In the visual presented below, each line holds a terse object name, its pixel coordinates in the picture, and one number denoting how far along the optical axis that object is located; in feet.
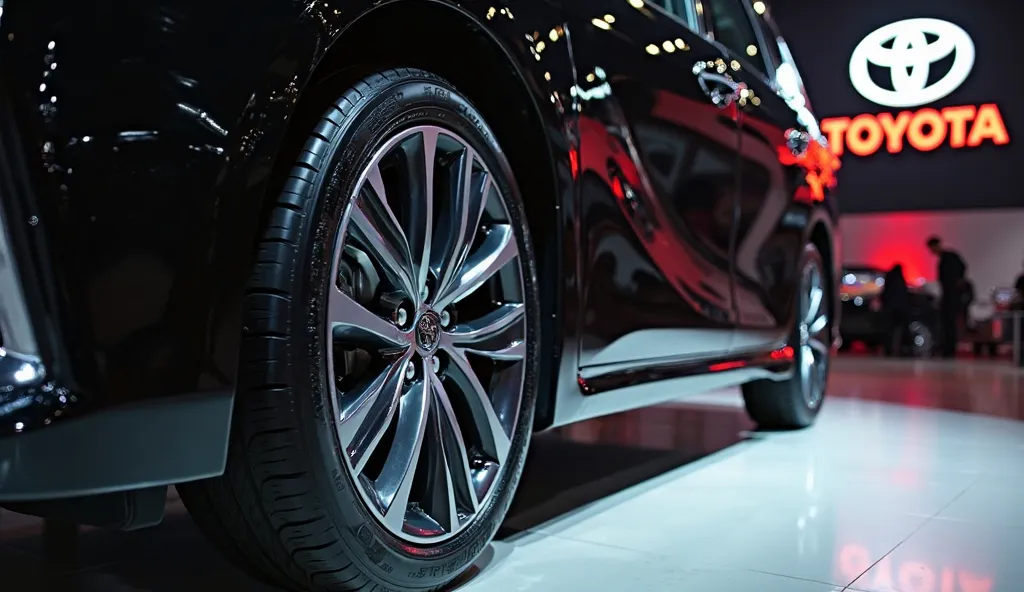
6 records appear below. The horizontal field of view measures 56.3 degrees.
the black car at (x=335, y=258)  3.26
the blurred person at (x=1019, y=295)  31.92
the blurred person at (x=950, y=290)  36.19
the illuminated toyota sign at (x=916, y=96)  37.19
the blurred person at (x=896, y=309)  35.47
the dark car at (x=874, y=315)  35.99
